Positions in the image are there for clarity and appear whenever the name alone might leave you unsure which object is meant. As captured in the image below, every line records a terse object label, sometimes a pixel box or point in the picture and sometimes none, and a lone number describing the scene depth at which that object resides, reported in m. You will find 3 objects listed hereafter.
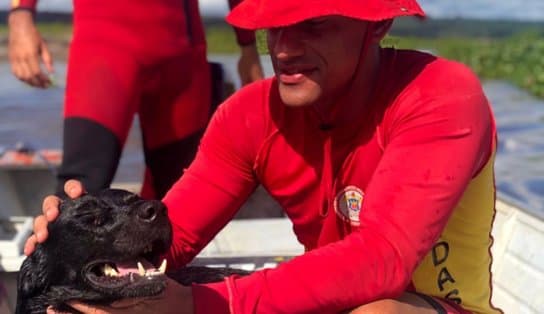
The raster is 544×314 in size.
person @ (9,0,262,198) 3.44
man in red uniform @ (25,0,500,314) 2.24
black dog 2.22
